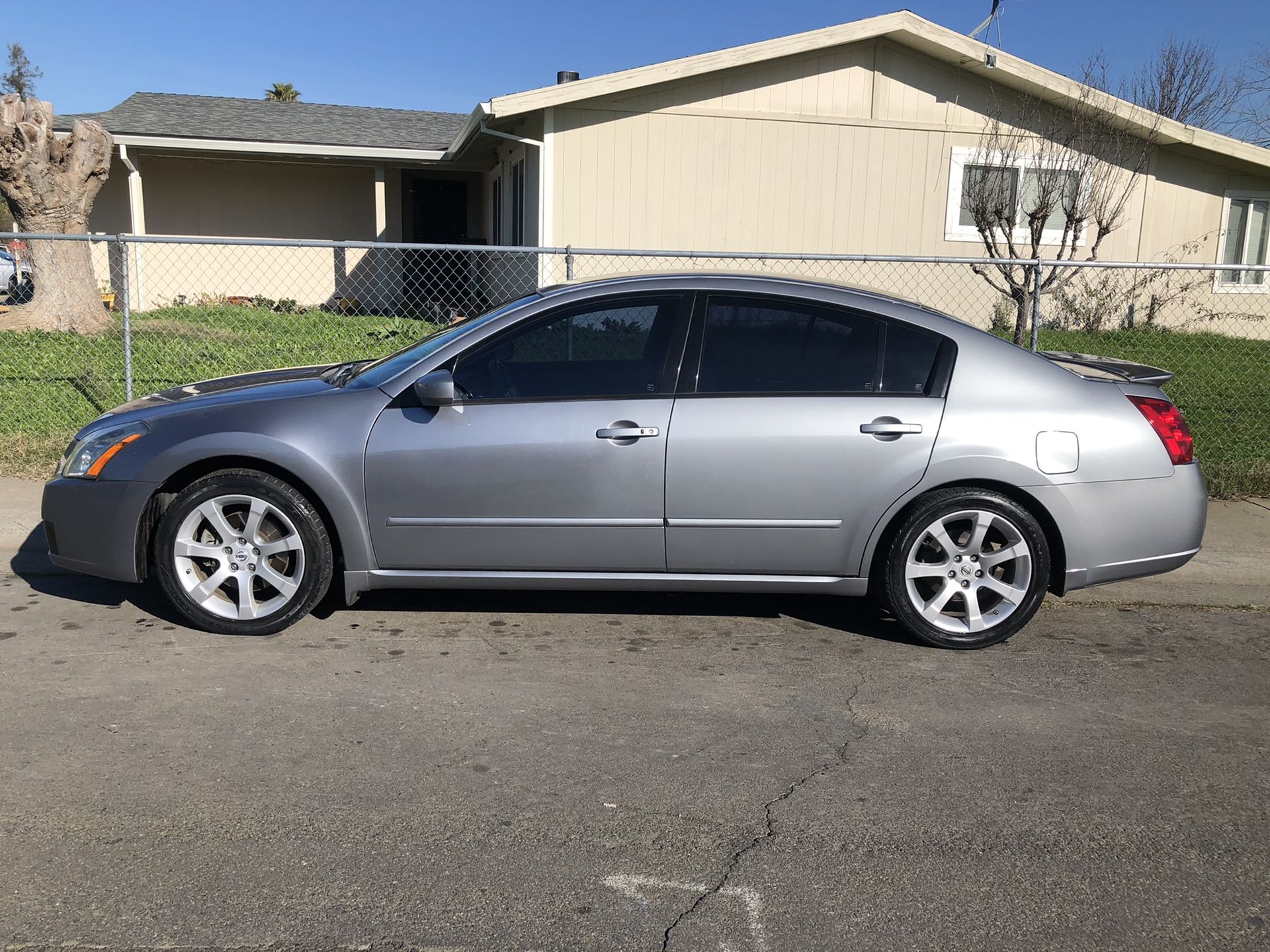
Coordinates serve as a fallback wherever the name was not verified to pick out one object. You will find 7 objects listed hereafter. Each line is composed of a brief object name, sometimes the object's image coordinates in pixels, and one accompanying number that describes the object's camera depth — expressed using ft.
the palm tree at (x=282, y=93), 174.70
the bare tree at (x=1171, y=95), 56.70
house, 47.83
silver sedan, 15.55
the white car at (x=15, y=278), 57.00
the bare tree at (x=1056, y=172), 47.70
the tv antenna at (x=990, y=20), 51.78
